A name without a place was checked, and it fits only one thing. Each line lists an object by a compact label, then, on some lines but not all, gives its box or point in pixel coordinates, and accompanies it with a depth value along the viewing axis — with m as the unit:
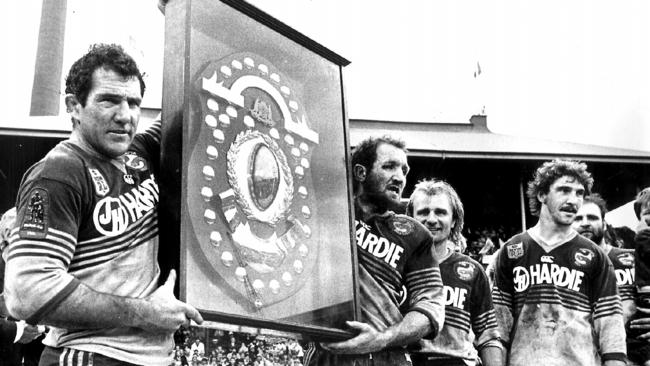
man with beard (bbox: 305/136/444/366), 3.21
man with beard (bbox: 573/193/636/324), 5.42
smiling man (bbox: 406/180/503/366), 4.54
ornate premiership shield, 2.37
